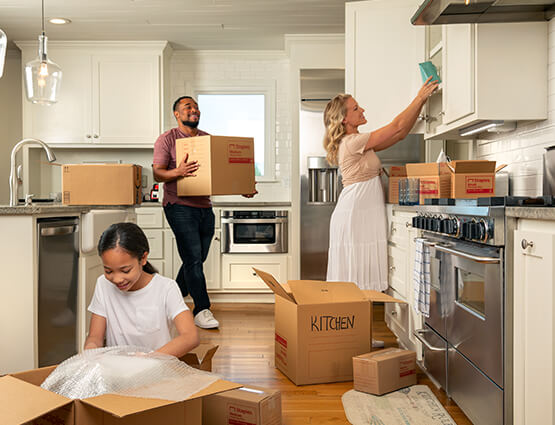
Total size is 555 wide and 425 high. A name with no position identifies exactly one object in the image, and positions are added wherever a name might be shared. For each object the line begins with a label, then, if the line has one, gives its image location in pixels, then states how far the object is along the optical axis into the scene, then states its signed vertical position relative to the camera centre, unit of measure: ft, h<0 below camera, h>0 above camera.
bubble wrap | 3.76 -1.34
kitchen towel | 7.57 -1.09
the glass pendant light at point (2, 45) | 6.41 +1.98
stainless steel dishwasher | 6.97 -1.20
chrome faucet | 7.90 +0.45
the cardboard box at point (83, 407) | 3.28 -1.34
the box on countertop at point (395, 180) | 10.14 +0.43
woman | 9.37 +0.09
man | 10.98 -0.27
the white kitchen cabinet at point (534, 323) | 4.47 -1.10
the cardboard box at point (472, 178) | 8.01 +0.36
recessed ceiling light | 14.07 +4.97
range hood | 7.27 +2.78
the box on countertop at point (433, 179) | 8.27 +0.37
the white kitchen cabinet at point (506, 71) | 7.91 +2.00
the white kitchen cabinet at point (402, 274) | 8.67 -1.30
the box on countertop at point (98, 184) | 8.98 +0.33
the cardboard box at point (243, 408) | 5.77 -2.33
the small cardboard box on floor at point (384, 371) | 7.31 -2.45
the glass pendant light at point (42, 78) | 8.52 +2.08
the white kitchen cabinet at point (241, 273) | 15.07 -2.06
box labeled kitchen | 7.78 -1.91
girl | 5.41 -1.15
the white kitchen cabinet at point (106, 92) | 16.03 +3.42
